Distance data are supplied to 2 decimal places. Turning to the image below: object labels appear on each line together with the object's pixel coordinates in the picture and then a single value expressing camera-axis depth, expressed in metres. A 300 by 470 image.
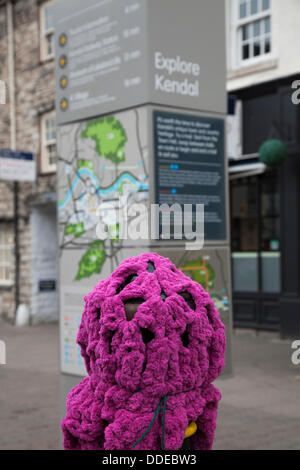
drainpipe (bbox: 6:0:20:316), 15.77
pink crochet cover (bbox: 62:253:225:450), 2.22
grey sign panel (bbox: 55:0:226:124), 4.42
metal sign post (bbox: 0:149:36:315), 14.33
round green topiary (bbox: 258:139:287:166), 10.95
